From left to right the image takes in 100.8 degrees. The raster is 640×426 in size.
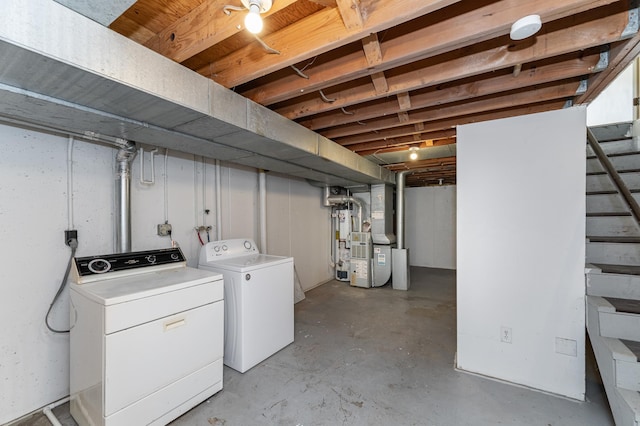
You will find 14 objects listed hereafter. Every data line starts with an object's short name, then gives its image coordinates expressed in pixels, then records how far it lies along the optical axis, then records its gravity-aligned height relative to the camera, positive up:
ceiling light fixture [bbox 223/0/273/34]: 1.11 +0.85
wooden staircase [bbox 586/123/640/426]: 1.46 -0.50
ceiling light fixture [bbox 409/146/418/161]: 3.61 +0.80
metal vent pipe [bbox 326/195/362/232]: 5.11 +0.19
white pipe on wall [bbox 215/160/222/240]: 3.10 +0.09
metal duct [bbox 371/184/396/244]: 5.03 -0.10
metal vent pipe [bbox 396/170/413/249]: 5.04 +0.03
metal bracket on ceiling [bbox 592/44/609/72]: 1.69 +0.97
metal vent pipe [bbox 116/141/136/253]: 2.13 +0.07
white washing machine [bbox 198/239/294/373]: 2.32 -0.84
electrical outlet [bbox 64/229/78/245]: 1.95 -0.17
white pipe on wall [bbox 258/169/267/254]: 3.64 +0.02
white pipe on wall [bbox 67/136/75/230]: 1.97 +0.22
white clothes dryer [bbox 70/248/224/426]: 1.49 -0.82
